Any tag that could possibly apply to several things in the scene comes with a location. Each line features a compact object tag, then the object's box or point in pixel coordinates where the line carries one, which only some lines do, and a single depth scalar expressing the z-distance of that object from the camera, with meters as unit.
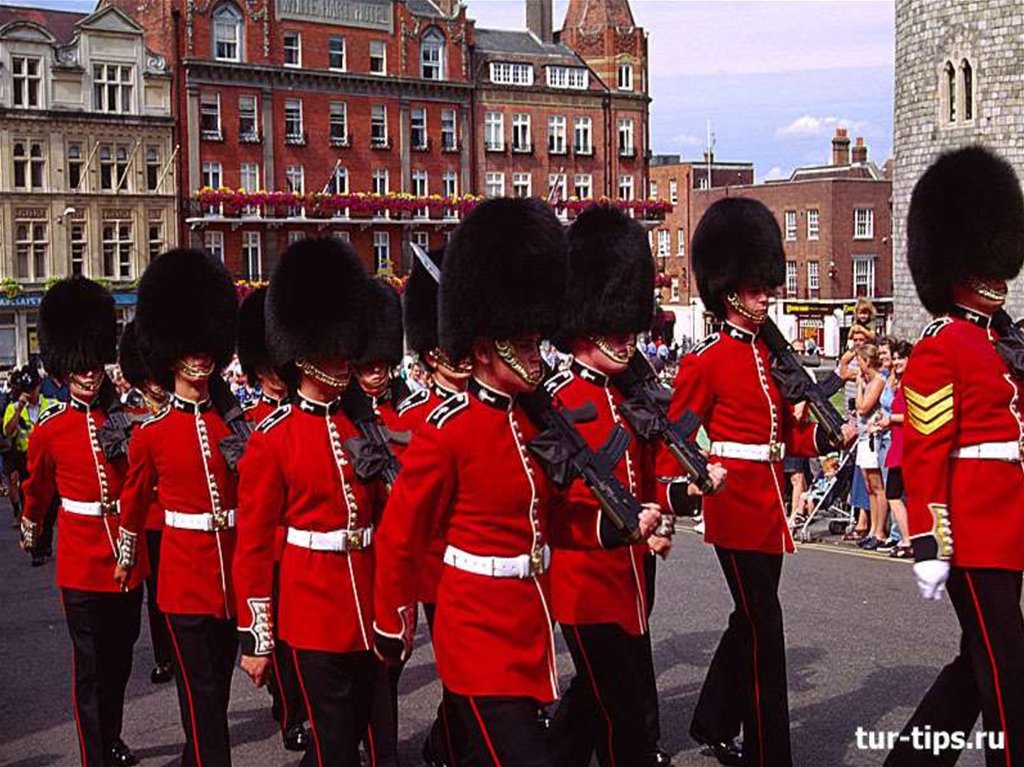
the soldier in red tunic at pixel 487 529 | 4.53
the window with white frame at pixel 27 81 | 39.91
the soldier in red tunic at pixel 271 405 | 7.01
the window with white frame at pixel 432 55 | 48.38
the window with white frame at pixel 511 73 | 50.38
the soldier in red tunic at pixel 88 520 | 6.58
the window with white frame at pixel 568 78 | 51.56
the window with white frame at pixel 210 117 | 43.00
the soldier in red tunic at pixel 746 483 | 6.09
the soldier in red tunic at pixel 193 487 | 5.88
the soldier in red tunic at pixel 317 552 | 5.20
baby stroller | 12.87
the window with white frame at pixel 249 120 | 43.62
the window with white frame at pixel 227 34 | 43.34
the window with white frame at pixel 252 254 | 43.50
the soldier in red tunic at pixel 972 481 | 5.16
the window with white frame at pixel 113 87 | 41.59
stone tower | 27.62
